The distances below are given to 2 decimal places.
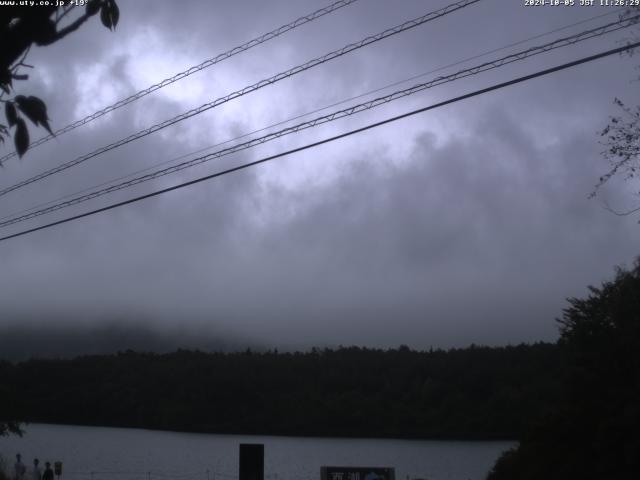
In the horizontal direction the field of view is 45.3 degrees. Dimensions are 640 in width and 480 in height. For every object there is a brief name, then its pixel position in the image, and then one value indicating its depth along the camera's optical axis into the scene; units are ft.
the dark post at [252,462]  55.99
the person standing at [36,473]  114.32
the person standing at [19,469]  103.81
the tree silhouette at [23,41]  12.41
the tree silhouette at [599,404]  64.90
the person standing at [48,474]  102.07
